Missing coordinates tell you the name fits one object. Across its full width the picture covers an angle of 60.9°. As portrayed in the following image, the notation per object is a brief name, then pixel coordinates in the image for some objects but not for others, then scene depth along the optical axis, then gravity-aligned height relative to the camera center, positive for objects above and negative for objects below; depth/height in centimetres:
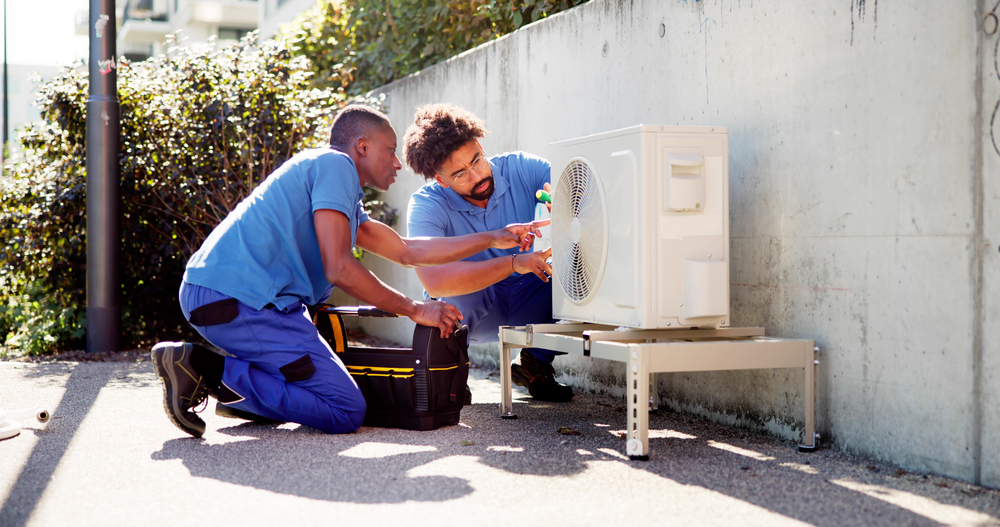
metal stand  278 -32
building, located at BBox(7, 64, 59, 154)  3703 +758
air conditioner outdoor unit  285 +12
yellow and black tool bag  336 -48
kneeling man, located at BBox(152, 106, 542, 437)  328 -16
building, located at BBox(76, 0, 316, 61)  2072 +772
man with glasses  393 +25
